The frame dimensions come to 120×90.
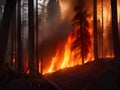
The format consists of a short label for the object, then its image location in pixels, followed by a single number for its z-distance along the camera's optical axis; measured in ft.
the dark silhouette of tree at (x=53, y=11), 165.07
